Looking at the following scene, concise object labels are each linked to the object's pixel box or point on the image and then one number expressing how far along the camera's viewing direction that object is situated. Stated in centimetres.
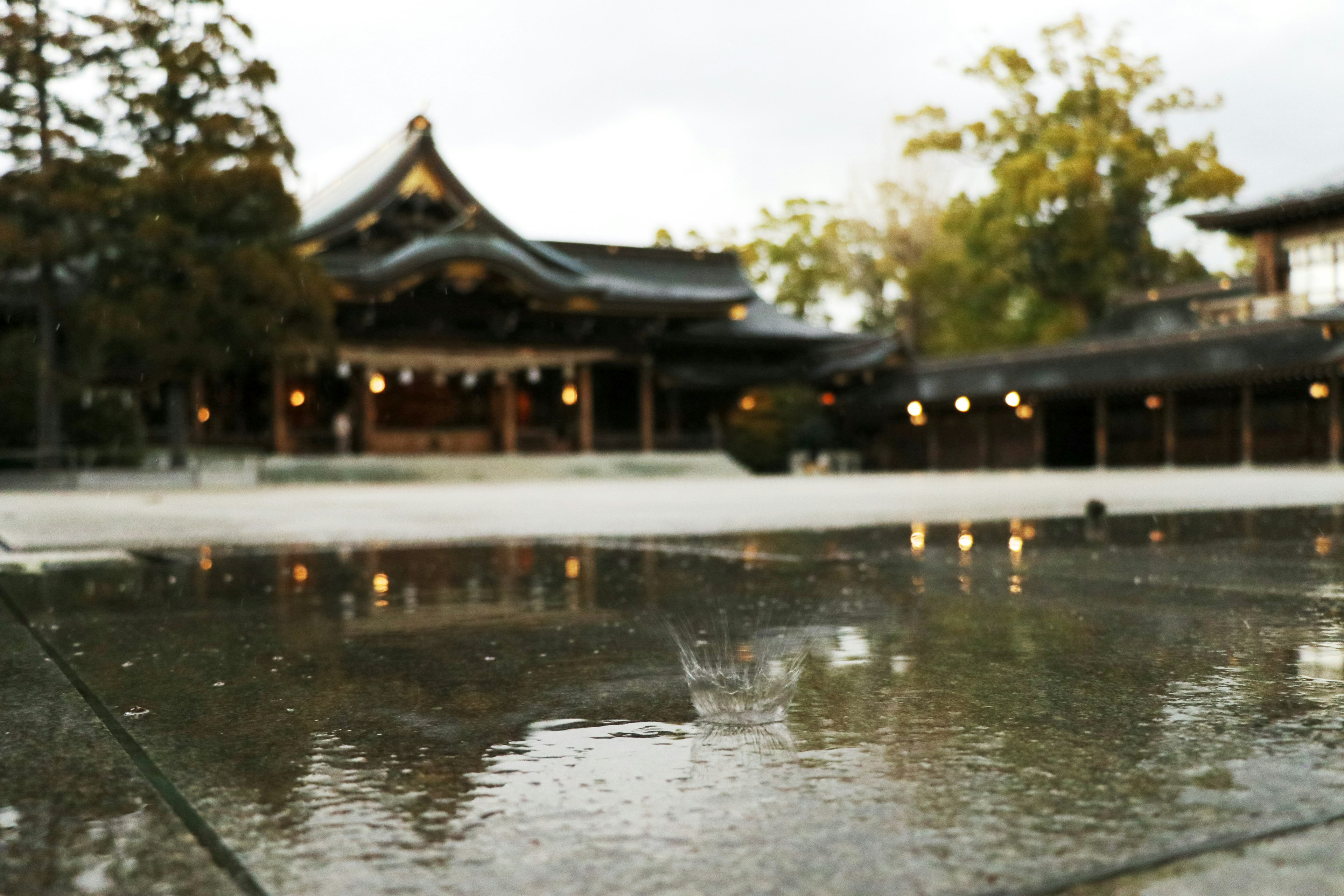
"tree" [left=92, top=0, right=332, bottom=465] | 2283
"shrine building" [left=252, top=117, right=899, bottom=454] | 3200
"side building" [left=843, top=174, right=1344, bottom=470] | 2975
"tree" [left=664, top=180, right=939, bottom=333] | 5238
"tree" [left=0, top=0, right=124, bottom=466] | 2227
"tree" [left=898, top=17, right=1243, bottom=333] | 4178
